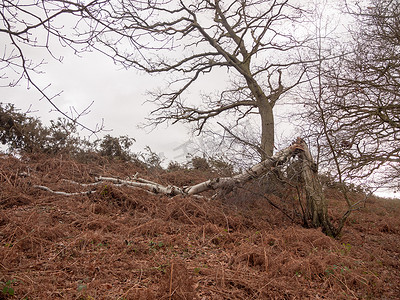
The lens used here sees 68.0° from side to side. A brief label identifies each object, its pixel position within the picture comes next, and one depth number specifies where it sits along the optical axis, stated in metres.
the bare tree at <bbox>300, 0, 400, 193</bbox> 6.61
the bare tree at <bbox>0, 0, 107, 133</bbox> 3.39
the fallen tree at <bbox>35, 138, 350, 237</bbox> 7.15
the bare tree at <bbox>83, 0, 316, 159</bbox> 12.65
